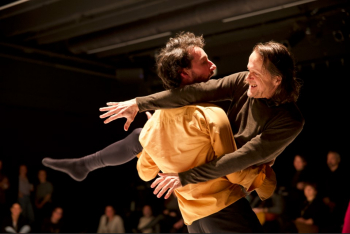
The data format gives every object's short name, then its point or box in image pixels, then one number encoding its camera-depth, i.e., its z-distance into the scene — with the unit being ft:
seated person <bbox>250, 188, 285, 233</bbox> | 14.84
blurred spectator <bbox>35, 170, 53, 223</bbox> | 20.09
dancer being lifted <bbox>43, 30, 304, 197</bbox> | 5.36
